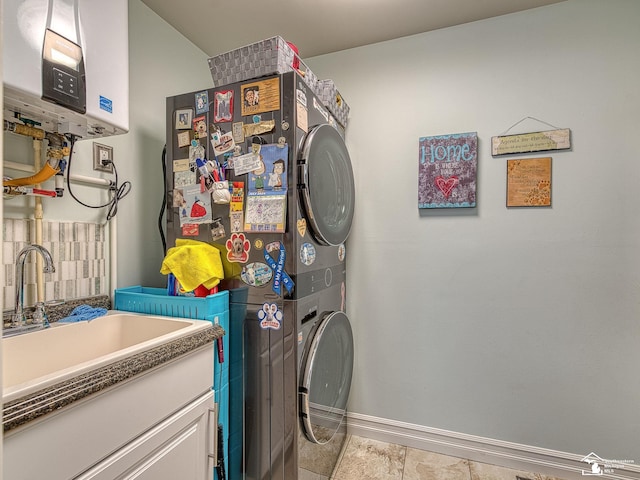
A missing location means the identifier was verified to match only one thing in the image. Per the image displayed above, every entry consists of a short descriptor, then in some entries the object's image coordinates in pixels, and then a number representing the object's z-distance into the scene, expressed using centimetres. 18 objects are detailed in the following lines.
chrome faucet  114
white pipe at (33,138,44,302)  126
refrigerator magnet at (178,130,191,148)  158
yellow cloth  141
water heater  92
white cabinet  75
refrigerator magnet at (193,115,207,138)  154
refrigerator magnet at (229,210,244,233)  147
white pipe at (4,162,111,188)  121
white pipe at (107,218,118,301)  159
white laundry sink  91
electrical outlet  153
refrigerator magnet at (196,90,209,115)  154
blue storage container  138
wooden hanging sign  178
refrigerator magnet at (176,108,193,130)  158
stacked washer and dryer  139
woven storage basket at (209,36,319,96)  142
